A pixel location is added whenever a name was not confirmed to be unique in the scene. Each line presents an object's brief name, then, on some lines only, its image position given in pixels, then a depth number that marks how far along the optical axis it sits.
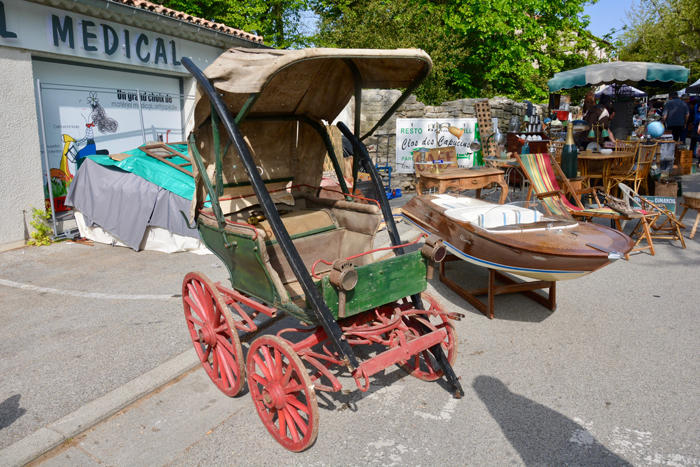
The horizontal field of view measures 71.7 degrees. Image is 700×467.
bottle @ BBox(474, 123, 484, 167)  12.30
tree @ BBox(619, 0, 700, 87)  23.05
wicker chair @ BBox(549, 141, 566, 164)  9.75
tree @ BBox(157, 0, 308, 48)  16.89
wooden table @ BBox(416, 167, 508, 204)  7.44
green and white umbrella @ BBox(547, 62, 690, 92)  10.32
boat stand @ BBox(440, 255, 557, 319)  4.88
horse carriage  2.95
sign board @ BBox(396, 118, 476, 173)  12.16
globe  10.92
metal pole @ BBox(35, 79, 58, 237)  7.66
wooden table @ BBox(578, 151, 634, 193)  8.77
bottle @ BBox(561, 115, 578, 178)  8.38
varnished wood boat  4.11
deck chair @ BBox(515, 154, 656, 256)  6.68
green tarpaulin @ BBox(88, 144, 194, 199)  7.21
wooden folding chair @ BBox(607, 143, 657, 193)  8.99
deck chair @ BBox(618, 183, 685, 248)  7.06
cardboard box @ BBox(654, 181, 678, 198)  9.16
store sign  7.26
